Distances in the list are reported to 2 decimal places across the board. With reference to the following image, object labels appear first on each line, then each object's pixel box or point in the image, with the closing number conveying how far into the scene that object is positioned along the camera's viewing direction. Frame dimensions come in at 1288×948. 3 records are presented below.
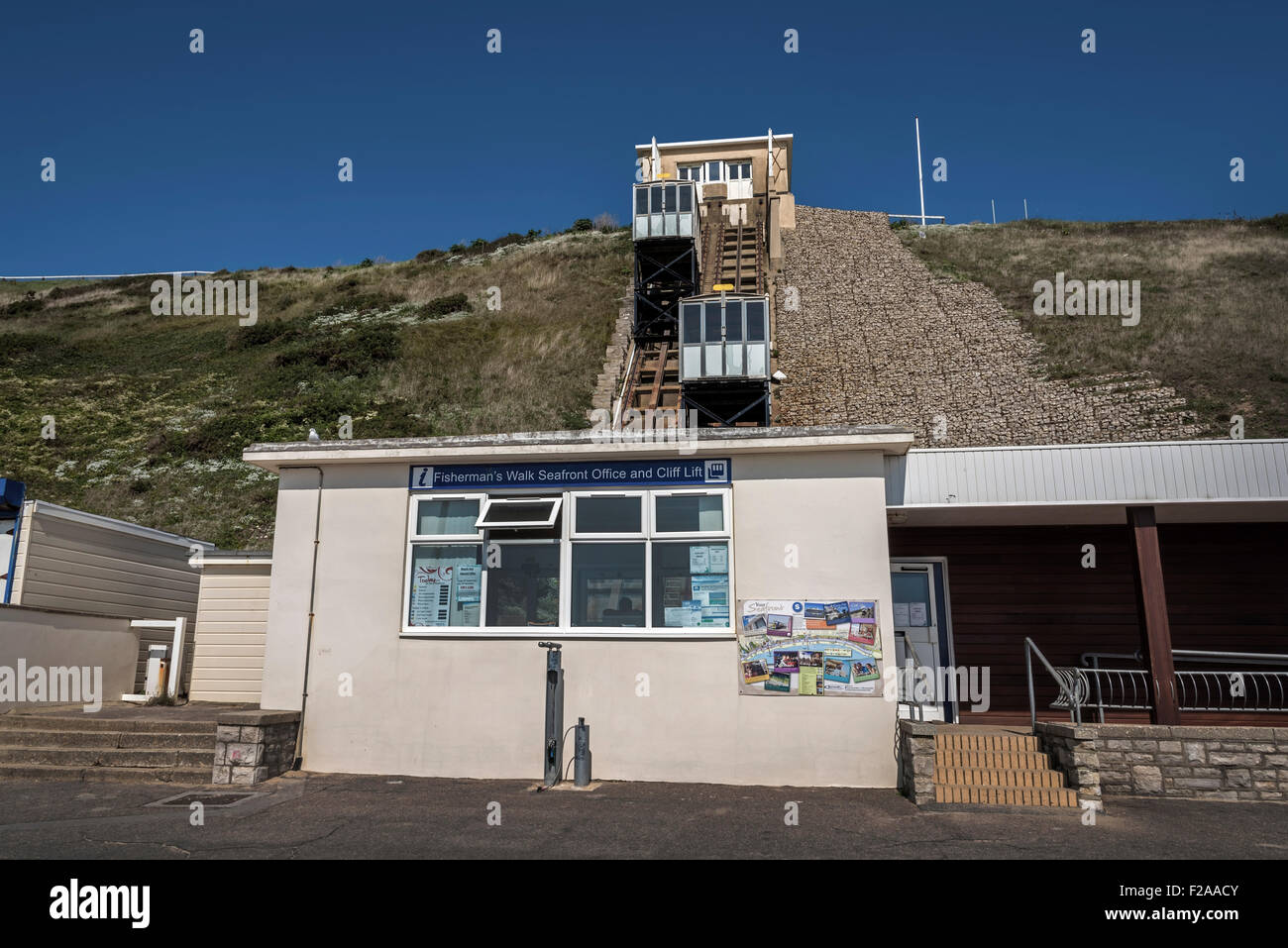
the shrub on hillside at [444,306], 36.41
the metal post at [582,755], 8.59
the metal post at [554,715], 8.66
